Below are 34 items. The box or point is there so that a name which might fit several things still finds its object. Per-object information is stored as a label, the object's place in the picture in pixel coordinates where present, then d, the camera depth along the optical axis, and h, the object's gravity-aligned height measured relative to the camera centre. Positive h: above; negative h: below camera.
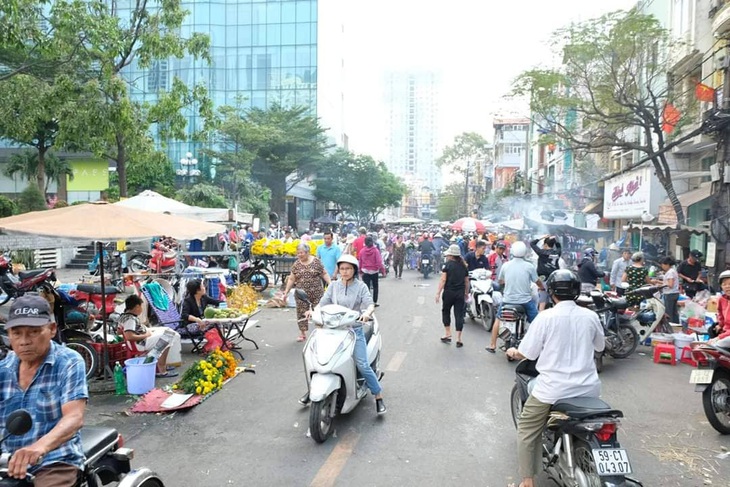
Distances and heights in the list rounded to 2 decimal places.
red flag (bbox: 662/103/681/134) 18.42 +3.91
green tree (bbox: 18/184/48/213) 23.39 +0.91
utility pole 11.98 +0.66
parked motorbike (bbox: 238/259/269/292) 15.77 -1.50
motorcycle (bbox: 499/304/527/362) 8.23 -1.54
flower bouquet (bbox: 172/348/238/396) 6.62 -1.92
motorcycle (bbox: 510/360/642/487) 3.40 -1.42
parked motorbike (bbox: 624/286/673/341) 8.80 -1.37
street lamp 27.15 +2.98
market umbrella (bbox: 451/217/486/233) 23.61 +0.11
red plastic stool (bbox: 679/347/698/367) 8.58 -1.99
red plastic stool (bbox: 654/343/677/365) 8.42 -1.90
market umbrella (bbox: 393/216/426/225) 47.92 +0.49
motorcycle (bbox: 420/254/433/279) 21.14 -1.44
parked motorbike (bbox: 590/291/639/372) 8.50 -1.62
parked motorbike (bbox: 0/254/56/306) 7.79 -0.94
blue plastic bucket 6.55 -1.86
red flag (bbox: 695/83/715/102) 15.53 +3.93
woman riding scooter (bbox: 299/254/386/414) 6.18 -0.76
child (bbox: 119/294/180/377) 7.11 -1.47
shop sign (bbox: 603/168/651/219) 20.03 +1.41
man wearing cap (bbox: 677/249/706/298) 11.59 -0.96
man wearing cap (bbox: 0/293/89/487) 2.87 -0.90
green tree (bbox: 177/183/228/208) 29.92 +1.41
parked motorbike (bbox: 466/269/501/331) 10.73 -1.41
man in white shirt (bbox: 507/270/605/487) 3.84 -0.92
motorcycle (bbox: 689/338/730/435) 5.50 -1.58
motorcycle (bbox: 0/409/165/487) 3.05 -1.40
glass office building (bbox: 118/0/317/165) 56.56 +18.21
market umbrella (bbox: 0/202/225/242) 6.25 -0.02
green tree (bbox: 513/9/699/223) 16.45 +4.95
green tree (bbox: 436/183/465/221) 82.00 +4.12
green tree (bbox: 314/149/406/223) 54.06 +4.38
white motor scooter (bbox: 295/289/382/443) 5.04 -1.37
